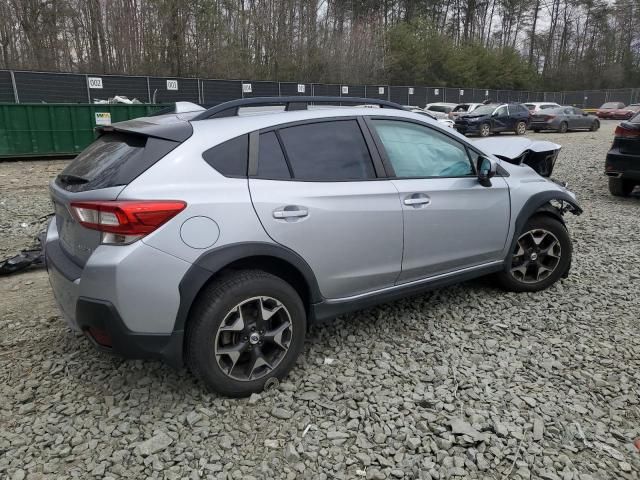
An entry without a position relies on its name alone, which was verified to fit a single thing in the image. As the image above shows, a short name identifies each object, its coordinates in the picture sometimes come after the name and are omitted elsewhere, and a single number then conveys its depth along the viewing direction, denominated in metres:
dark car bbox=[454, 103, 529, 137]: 21.84
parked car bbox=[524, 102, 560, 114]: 24.63
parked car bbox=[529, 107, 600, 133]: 24.33
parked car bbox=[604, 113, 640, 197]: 7.59
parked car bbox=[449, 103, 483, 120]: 23.70
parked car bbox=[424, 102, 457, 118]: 25.57
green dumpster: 12.39
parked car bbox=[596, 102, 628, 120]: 37.19
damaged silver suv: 2.51
